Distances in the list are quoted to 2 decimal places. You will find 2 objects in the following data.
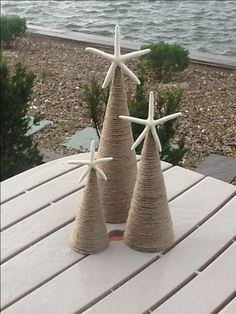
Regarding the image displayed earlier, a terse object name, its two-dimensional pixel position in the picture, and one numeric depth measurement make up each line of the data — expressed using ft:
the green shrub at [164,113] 4.71
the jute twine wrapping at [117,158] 2.97
